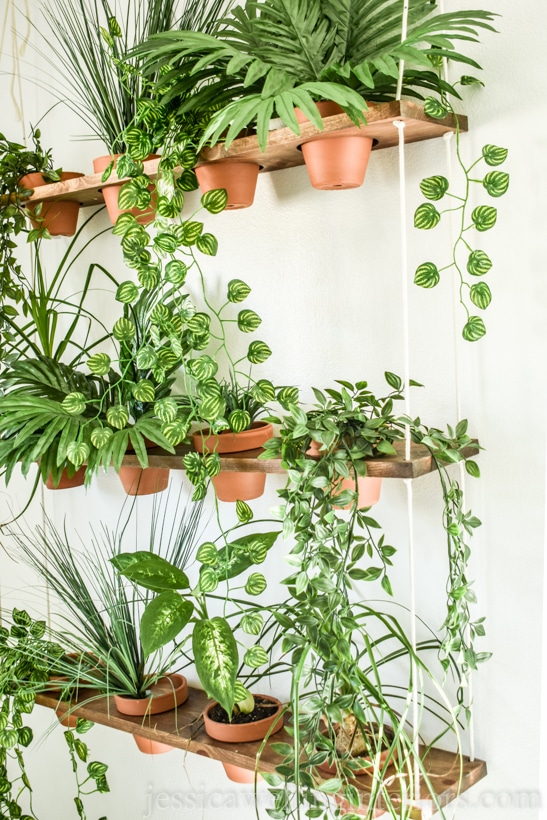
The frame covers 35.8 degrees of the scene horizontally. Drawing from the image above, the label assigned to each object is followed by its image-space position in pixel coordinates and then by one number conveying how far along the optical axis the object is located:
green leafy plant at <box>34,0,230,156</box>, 1.54
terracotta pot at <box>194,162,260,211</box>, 1.47
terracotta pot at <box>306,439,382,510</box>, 1.36
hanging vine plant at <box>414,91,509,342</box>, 1.24
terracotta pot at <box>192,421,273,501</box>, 1.52
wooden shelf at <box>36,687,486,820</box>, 1.37
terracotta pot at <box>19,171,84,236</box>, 1.89
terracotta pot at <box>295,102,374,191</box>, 1.30
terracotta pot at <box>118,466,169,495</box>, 1.73
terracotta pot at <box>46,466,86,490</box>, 1.83
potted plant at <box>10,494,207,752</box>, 1.72
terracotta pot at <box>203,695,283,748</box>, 1.53
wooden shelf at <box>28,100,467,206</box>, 1.24
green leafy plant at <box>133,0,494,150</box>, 1.21
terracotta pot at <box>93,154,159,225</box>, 1.61
